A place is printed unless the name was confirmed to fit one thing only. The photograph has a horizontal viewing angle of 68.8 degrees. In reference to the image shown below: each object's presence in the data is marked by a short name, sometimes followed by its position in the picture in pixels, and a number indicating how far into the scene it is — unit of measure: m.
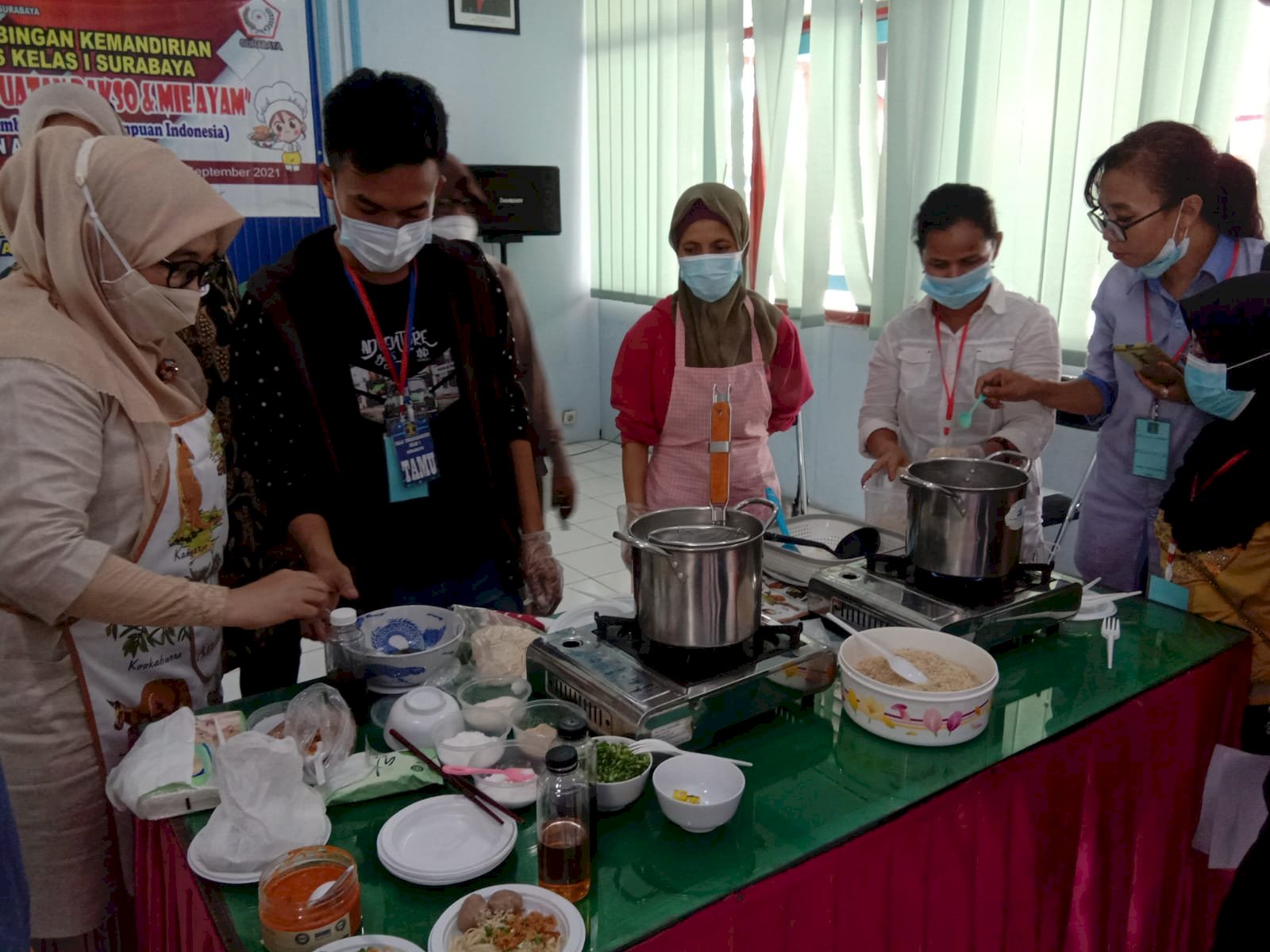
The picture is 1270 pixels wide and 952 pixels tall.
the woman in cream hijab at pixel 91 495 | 1.26
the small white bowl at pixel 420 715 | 1.29
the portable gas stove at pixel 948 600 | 1.54
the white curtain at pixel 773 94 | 4.31
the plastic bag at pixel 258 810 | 1.05
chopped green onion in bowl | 1.16
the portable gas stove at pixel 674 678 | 1.25
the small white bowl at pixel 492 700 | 1.32
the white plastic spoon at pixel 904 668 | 1.36
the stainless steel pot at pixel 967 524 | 1.54
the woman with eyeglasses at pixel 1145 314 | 1.96
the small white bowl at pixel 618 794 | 1.14
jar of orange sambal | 0.92
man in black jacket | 1.67
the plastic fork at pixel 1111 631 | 1.61
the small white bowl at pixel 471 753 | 1.23
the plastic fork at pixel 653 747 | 1.20
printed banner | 3.75
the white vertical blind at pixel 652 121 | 4.82
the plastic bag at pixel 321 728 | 1.23
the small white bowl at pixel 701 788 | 1.11
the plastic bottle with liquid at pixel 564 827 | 1.01
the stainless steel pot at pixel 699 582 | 1.24
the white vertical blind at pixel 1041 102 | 2.87
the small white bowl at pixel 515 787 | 1.16
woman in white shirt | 2.26
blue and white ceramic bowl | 1.44
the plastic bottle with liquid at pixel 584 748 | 1.10
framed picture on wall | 5.40
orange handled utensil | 1.88
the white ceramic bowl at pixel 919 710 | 1.30
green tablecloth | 1.01
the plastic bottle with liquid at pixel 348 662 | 1.40
